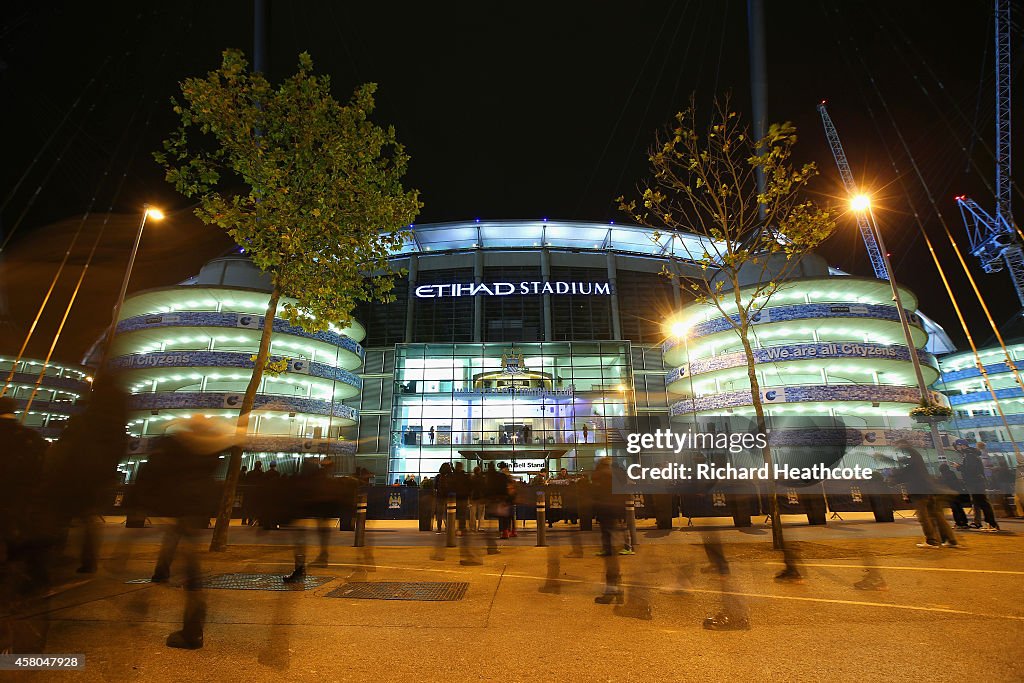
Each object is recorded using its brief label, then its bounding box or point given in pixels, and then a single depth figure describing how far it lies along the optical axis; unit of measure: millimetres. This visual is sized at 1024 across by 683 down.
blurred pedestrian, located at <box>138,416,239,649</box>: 4684
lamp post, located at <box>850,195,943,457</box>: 18891
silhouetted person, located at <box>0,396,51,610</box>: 4375
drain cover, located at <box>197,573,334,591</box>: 6926
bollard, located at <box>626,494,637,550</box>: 10250
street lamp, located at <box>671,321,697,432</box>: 39062
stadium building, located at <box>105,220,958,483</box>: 35750
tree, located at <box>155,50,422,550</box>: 11984
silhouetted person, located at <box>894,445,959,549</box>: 10164
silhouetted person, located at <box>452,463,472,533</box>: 11634
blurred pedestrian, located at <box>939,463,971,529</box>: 12489
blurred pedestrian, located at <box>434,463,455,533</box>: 11523
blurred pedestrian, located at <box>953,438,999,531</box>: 12700
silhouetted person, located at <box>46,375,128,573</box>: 5164
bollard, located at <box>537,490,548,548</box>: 11172
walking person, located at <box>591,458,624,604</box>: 6410
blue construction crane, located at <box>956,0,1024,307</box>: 64188
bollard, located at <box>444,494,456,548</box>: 11570
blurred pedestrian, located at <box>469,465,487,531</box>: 11203
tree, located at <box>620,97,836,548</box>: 11438
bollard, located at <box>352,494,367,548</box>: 11227
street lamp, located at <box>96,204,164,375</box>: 19094
